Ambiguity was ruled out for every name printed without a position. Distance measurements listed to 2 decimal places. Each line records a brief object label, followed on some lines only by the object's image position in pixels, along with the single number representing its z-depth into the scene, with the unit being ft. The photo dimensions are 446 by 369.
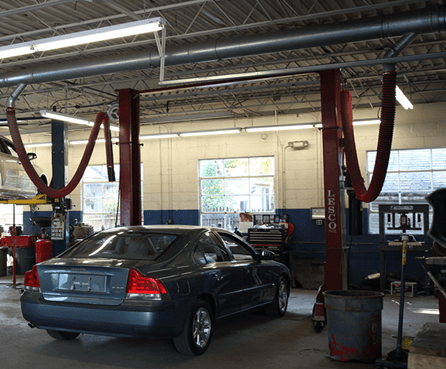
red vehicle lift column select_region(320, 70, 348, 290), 25.12
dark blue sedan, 15.23
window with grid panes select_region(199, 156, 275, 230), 49.73
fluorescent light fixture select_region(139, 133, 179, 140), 46.73
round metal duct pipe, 22.71
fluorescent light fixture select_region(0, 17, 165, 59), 19.38
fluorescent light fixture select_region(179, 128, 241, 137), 43.80
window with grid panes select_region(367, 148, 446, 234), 43.19
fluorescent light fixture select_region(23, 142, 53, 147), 52.56
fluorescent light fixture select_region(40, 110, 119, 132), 34.68
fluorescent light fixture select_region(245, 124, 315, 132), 41.39
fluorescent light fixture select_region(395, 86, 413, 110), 30.26
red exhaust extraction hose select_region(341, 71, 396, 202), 20.68
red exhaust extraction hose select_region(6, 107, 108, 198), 30.22
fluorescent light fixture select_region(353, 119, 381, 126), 39.29
